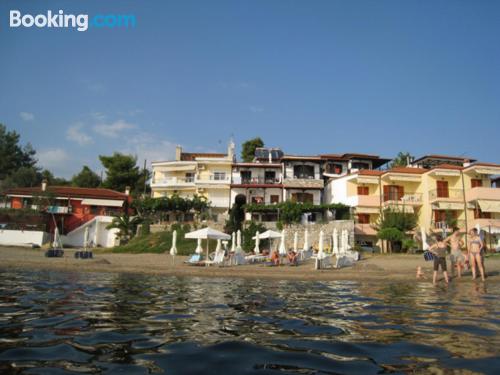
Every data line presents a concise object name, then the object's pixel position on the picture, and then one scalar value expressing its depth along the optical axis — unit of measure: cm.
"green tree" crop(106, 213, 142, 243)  4025
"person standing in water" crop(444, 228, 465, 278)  1411
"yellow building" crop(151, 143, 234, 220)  4584
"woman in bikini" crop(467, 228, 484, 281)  1309
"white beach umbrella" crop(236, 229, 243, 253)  2155
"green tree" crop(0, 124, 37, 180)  5880
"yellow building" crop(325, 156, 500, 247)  3609
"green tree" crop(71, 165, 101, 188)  5912
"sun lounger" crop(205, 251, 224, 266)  1959
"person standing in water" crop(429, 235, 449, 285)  1268
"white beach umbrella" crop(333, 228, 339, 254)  2267
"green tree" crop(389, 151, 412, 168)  5303
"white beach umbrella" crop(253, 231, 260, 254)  2541
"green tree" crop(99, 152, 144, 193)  5553
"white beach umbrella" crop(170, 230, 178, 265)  2139
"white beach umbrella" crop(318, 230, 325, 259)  1905
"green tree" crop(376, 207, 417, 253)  3167
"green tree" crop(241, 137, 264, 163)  5753
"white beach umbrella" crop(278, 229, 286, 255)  2298
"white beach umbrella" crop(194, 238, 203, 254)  2223
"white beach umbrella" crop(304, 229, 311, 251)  2484
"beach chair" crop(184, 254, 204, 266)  1998
